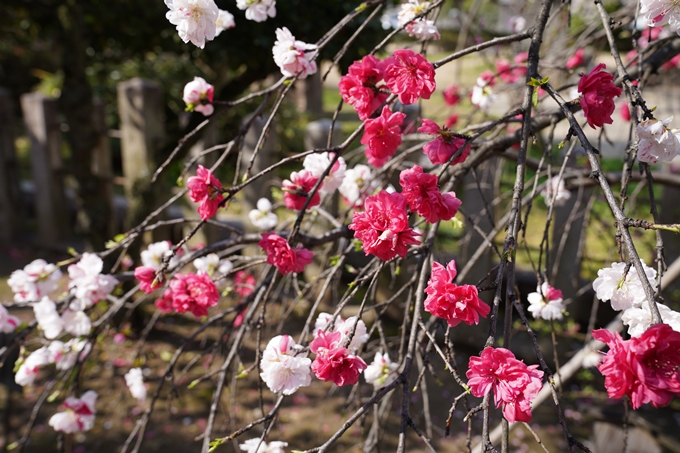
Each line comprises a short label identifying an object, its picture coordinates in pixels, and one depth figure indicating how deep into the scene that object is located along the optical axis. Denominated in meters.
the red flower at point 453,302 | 0.67
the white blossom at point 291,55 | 1.00
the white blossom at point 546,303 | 1.01
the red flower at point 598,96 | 0.76
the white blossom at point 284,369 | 0.81
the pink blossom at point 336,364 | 0.73
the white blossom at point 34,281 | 1.33
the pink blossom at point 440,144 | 0.80
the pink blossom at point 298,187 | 1.06
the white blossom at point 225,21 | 1.21
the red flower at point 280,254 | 0.92
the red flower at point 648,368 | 0.52
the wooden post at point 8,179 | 3.92
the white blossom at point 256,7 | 1.08
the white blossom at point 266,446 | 0.95
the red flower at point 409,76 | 0.81
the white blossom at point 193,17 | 0.85
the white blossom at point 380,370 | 1.06
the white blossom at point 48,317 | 1.28
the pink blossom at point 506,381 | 0.60
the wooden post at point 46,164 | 3.61
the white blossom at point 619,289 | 0.71
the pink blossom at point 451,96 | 2.29
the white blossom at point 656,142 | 0.71
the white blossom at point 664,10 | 0.75
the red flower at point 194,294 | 1.08
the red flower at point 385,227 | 0.72
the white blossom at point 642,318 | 0.65
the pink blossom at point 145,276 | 1.11
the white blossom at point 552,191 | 1.26
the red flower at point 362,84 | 0.89
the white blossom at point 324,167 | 1.11
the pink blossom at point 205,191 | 0.92
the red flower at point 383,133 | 0.85
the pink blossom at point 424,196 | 0.74
